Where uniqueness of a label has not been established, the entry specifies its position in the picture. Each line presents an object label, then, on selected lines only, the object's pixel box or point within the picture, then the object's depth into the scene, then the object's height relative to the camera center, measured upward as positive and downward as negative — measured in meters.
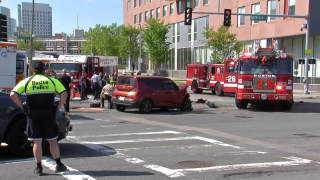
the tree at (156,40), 55.19 +5.51
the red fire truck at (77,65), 28.62 +1.00
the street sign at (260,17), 26.82 +4.32
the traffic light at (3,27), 18.24 +2.39
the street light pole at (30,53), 28.78 +1.83
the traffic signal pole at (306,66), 29.70 +1.04
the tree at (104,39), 78.56 +8.02
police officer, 6.26 -0.46
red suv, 17.02 -0.65
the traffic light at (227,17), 26.52 +4.25
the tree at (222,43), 40.12 +3.75
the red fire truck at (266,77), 18.33 +0.13
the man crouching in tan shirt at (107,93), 19.22 -0.70
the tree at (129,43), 68.31 +6.31
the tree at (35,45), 89.06 +7.98
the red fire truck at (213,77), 27.86 +0.18
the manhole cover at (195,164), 7.43 -1.62
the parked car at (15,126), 7.61 -0.94
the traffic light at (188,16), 26.33 +4.27
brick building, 35.16 +6.05
